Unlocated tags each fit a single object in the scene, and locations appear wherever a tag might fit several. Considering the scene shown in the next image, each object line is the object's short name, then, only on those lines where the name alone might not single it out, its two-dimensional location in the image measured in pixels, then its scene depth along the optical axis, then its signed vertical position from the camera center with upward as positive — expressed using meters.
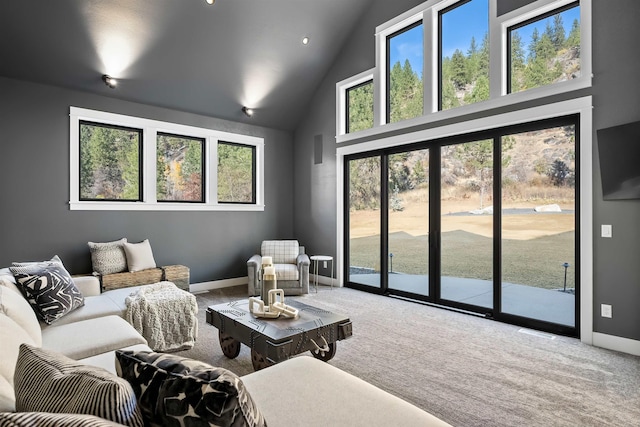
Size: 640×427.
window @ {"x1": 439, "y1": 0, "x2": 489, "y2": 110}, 4.34 +2.12
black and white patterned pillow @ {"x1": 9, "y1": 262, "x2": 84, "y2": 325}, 2.48 -0.57
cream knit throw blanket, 2.95 -0.92
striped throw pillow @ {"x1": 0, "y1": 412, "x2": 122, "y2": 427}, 0.71 -0.44
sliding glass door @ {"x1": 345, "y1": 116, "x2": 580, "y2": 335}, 3.67 -0.13
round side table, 5.70 -0.87
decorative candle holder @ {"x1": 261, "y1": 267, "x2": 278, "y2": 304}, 2.89 -0.57
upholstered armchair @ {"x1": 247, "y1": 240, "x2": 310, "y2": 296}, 5.15 -0.95
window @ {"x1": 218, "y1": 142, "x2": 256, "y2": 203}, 6.08 +0.75
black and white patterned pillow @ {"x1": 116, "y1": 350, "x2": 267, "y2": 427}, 0.86 -0.48
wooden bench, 4.34 -0.85
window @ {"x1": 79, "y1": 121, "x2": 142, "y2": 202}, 4.74 +0.75
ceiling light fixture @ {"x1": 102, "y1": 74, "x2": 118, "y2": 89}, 4.53 +1.78
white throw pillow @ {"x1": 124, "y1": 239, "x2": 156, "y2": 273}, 4.61 -0.58
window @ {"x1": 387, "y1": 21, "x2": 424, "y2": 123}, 5.05 +2.15
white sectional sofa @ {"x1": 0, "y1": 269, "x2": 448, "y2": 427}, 1.33 -0.81
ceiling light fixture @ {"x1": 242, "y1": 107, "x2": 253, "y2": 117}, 6.00 +1.82
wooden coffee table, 2.38 -0.89
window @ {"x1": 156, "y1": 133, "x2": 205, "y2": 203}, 5.40 +0.75
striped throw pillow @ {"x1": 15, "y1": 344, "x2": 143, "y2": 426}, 0.85 -0.46
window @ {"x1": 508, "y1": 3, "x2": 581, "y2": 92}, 3.62 +1.83
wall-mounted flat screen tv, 3.03 +0.48
